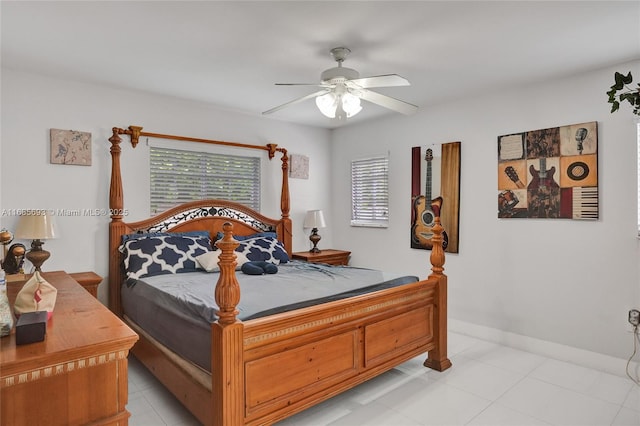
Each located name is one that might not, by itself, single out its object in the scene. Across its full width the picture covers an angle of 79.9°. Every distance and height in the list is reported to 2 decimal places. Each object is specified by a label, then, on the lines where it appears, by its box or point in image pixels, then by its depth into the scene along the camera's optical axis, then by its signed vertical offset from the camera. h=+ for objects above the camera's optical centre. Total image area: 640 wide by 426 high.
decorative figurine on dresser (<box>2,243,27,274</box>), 2.91 -0.40
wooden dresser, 1.20 -0.57
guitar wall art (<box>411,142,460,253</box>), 4.16 +0.17
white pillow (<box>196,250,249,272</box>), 3.58 -0.50
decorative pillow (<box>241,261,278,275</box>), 3.44 -0.55
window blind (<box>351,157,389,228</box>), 4.93 +0.21
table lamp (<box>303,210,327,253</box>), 5.02 -0.20
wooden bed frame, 1.95 -0.89
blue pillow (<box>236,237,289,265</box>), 4.04 -0.47
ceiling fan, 2.61 +0.84
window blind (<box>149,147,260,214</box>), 4.03 +0.34
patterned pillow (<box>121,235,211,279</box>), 3.42 -0.44
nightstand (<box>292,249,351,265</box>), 4.73 -0.62
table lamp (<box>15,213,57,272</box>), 3.01 -0.19
